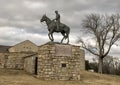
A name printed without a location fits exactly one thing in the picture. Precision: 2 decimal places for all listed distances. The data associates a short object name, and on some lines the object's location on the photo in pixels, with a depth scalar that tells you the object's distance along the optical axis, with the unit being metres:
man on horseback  12.15
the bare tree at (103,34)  22.76
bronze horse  12.07
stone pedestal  11.92
